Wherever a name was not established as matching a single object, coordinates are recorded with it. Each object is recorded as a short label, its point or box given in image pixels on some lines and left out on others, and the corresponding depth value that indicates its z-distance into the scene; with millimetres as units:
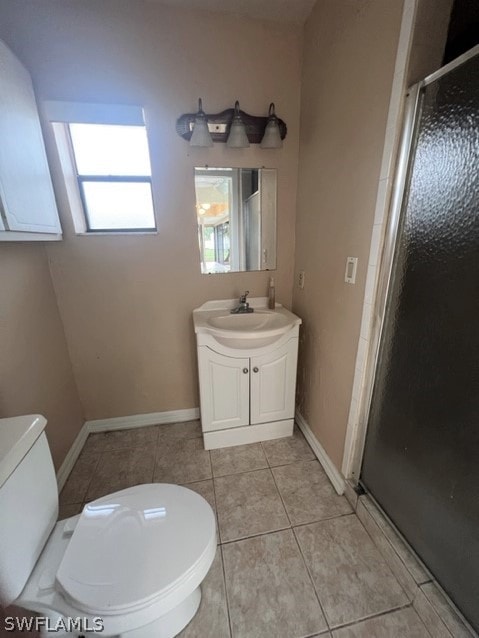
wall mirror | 1607
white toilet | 690
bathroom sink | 1421
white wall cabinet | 1043
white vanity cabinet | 1507
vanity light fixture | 1400
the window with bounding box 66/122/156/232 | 1530
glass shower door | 754
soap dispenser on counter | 1800
